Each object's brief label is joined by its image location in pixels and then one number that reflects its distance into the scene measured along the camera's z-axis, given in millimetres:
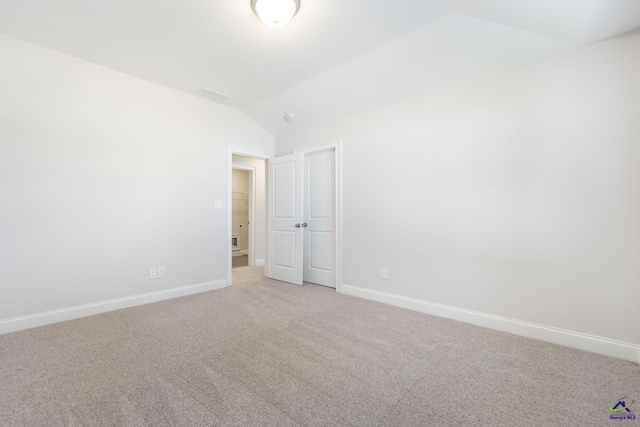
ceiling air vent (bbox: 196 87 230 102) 3443
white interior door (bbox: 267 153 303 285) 4062
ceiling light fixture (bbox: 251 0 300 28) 1930
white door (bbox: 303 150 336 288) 3918
